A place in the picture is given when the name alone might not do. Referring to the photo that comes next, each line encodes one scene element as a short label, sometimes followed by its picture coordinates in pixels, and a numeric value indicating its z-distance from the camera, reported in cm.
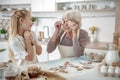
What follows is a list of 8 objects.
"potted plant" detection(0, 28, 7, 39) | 311
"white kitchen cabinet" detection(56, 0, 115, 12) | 248
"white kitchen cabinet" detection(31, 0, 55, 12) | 267
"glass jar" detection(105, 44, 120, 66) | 116
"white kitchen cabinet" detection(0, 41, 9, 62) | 290
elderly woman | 173
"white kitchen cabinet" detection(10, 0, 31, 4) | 289
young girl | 152
